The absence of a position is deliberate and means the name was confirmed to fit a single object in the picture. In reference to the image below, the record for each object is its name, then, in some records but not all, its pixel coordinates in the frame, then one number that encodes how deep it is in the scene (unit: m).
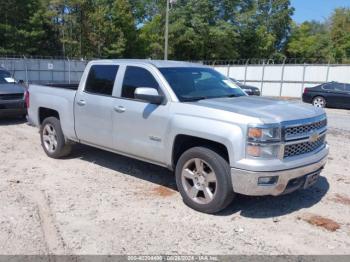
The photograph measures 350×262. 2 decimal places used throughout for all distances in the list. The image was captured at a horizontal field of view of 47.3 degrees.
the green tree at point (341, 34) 54.94
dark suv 10.90
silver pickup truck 4.34
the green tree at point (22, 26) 42.41
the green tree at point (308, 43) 58.66
